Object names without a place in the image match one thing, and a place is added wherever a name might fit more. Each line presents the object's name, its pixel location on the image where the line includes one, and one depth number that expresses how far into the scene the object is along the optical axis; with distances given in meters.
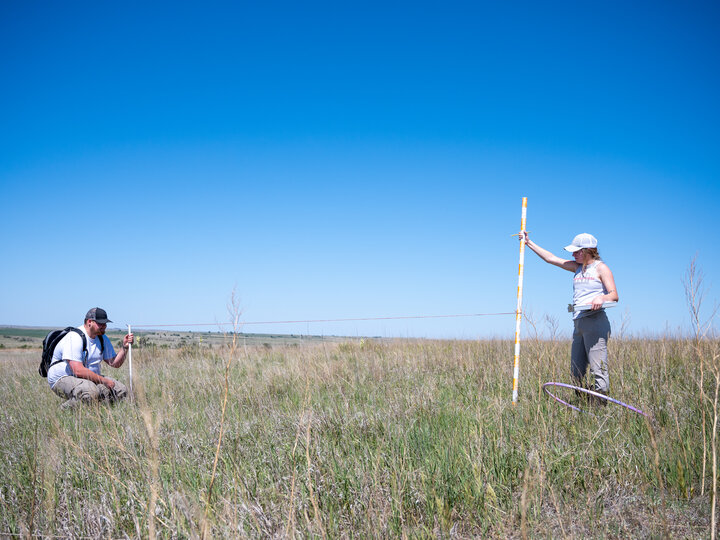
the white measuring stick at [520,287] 4.99
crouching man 5.55
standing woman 4.39
